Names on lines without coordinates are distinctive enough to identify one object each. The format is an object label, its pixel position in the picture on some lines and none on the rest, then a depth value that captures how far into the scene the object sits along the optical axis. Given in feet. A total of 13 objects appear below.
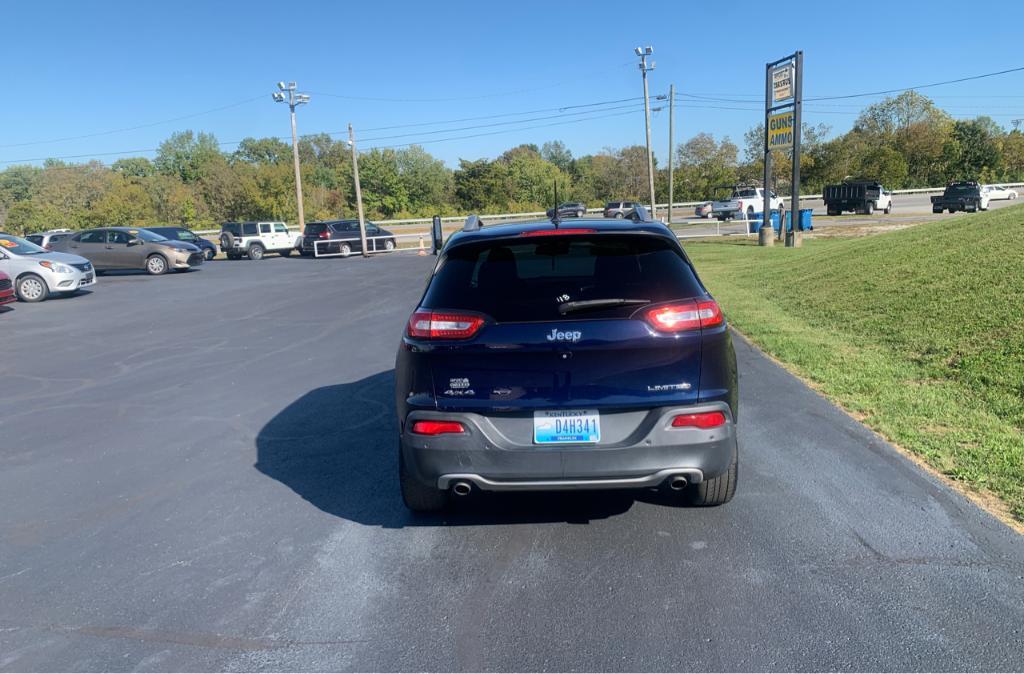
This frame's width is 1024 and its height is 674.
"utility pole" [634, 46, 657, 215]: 144.97
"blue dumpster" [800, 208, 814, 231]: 98.73
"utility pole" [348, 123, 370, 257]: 108.58
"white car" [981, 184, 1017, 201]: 141.18
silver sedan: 56.54
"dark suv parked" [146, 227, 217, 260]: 101.30
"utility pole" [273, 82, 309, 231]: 139.85
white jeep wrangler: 111.65
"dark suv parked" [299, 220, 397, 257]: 109.42
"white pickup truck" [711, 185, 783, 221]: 140.67
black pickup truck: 116.98
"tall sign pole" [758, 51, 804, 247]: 79.36
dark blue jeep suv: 12.10
